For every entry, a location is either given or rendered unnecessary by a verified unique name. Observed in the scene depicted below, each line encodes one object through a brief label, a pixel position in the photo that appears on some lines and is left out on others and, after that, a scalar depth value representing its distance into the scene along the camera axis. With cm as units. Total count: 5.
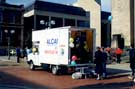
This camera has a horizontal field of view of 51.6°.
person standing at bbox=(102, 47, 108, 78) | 810
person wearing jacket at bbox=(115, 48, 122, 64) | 1321
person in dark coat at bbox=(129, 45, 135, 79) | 790
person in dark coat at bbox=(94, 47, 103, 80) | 801
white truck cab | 873
